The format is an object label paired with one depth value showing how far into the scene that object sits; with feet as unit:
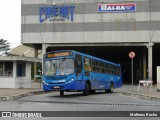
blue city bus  77.53
